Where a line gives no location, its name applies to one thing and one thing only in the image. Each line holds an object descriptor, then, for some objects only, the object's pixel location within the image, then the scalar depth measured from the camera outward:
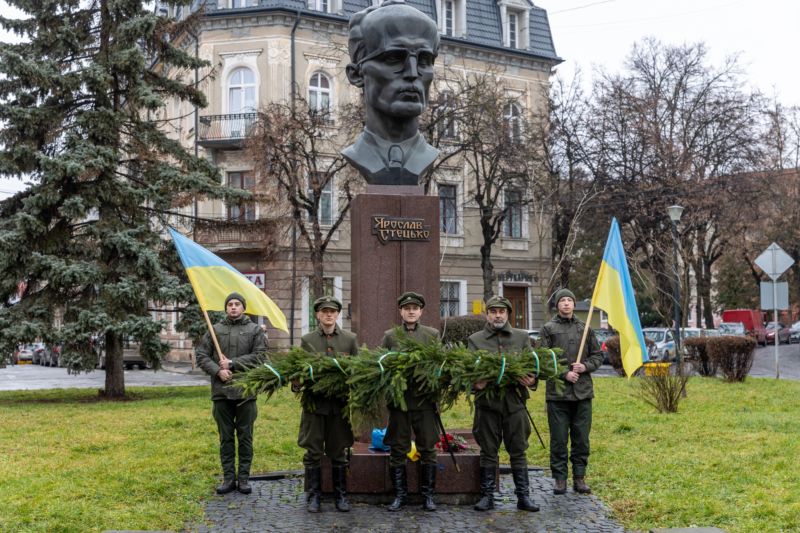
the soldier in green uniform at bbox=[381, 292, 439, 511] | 7.61
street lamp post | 24.01
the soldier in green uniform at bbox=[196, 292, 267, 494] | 8.64
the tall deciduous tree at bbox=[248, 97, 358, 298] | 27.12
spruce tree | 18.47
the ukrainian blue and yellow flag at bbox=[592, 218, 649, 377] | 8.73
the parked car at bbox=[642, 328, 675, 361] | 33.38
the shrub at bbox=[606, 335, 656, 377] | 23.56
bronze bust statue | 9.77
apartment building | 33.59
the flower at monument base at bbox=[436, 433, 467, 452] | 8.12
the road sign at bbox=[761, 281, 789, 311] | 22.02
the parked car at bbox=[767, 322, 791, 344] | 51.69
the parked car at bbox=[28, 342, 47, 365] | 48.44
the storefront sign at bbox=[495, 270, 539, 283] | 39.38
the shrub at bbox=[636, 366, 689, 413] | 14.55
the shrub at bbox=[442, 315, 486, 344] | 27.72
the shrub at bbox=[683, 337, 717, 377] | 21.66
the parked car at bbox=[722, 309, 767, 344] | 55.00
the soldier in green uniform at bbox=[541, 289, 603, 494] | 8.57
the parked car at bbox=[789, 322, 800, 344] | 53.78
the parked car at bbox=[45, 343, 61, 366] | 44.38
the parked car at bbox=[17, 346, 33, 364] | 54.71
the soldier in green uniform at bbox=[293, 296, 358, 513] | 7.69
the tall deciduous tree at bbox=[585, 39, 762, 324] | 34.97
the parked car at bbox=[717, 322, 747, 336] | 44.04
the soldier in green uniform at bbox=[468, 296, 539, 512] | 7.70
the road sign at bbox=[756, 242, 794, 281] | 21.12
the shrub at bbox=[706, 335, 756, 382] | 20.33
